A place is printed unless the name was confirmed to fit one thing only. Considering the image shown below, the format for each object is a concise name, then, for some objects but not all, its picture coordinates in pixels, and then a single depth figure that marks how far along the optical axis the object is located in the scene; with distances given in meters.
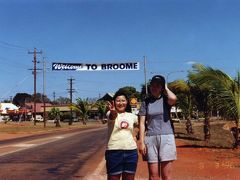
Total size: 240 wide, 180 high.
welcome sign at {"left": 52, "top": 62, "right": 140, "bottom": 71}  39.40
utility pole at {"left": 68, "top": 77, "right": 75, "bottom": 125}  81.33
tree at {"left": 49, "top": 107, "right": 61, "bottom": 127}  91.05
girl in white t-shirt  5.40
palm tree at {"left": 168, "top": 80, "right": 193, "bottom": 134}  23.06
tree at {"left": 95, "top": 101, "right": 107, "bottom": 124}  87.29
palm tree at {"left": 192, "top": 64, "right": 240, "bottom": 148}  14.50
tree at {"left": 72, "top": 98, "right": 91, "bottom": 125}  72.78
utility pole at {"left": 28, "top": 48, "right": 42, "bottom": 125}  53.76
